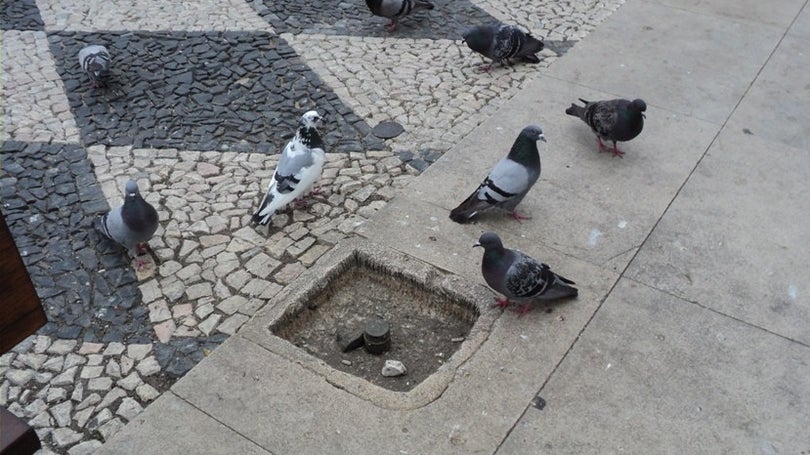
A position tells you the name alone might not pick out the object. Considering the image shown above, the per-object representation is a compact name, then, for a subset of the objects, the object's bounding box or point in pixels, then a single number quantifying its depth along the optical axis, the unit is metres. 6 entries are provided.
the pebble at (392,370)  4.43
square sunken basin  4.40
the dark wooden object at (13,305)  1.29
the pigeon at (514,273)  4.46
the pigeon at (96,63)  6.83
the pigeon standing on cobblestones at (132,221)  4.89
